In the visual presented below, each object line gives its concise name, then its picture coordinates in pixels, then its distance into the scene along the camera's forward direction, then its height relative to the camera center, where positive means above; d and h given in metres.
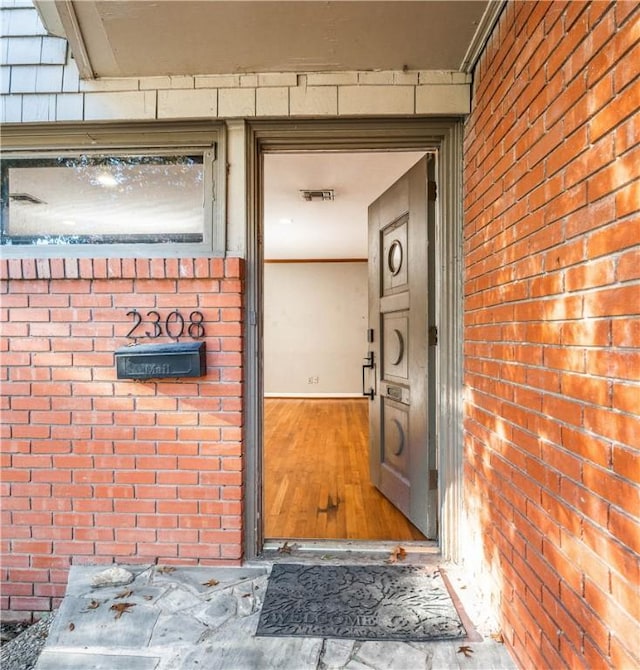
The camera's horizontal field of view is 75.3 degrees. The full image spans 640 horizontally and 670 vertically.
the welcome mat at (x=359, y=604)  1.59 -1.10
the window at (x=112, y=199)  2.12 +0.74
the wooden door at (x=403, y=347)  2.28 -0.03
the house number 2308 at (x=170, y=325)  2.02 +0.08
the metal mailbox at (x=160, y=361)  1.95 -0.09
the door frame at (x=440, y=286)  2.07 +0.28
